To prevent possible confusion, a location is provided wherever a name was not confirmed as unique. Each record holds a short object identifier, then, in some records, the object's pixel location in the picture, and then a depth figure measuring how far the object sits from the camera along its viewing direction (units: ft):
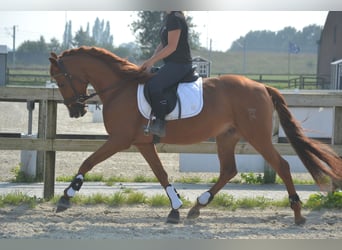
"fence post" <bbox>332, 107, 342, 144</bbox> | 50.75
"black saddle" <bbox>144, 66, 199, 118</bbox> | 41.56
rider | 40.74
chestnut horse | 42.53
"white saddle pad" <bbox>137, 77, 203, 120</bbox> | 42.21
